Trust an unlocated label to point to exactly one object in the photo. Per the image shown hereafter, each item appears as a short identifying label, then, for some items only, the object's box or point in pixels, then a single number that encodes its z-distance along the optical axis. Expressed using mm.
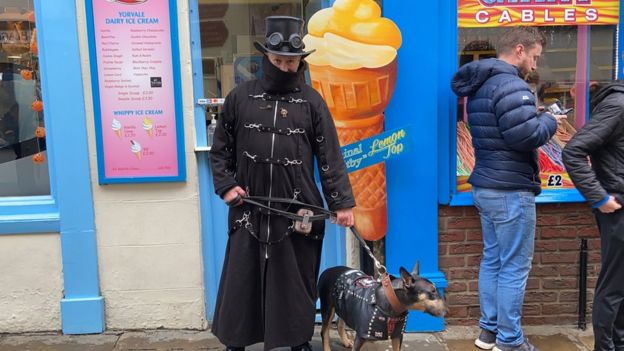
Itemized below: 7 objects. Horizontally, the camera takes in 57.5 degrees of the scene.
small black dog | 2865
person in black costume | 3115
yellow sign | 3943
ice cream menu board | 3793
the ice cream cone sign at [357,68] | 3732
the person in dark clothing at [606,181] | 3100
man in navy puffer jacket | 3309
